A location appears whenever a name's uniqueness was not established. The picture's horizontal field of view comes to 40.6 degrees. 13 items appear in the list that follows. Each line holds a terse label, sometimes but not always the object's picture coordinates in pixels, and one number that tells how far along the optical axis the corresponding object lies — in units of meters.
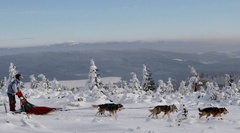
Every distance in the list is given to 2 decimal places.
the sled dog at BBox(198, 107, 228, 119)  15.60
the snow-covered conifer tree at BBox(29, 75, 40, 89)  69.31
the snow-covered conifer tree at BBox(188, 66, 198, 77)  53.16
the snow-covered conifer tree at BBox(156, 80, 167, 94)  69.93
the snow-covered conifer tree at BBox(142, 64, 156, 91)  61.56
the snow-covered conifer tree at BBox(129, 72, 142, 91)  58.91
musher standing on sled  15.95
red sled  15.56
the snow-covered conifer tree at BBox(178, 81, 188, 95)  62.45
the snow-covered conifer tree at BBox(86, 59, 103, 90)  46.88
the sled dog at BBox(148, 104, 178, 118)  15.72
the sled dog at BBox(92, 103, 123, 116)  15.89
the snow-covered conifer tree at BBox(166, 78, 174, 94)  68.21
